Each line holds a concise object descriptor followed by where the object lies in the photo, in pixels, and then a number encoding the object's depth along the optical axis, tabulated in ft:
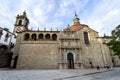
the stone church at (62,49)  46.69
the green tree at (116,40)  32.77
